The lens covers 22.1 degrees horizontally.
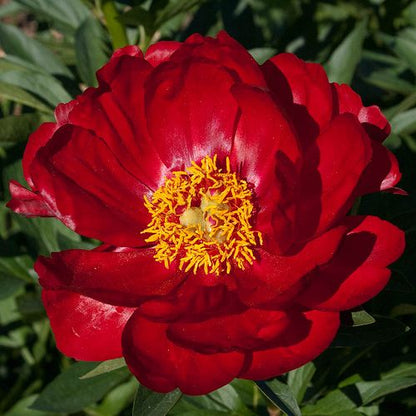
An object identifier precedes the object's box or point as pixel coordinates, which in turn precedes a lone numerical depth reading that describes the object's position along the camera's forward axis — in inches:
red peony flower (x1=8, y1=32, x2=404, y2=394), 12.5
